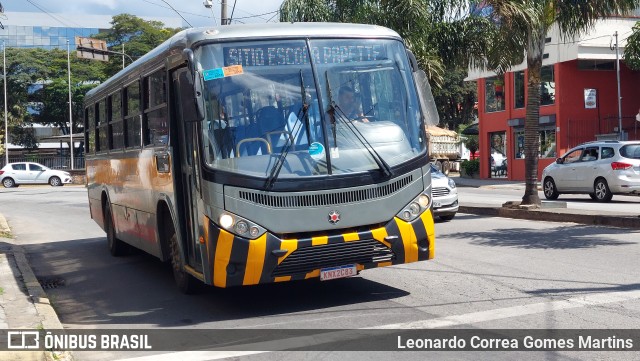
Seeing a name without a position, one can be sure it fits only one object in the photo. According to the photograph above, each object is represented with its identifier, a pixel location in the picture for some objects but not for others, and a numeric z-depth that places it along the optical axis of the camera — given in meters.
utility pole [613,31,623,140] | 35.74
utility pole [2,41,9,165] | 59.47
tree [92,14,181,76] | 70.81
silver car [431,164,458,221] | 17.06
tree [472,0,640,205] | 16.55
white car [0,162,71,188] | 49.09
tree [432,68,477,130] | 60.72
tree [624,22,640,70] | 27.88
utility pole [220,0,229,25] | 25.78
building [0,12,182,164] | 104.25
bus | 7.71
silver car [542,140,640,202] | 21.75
